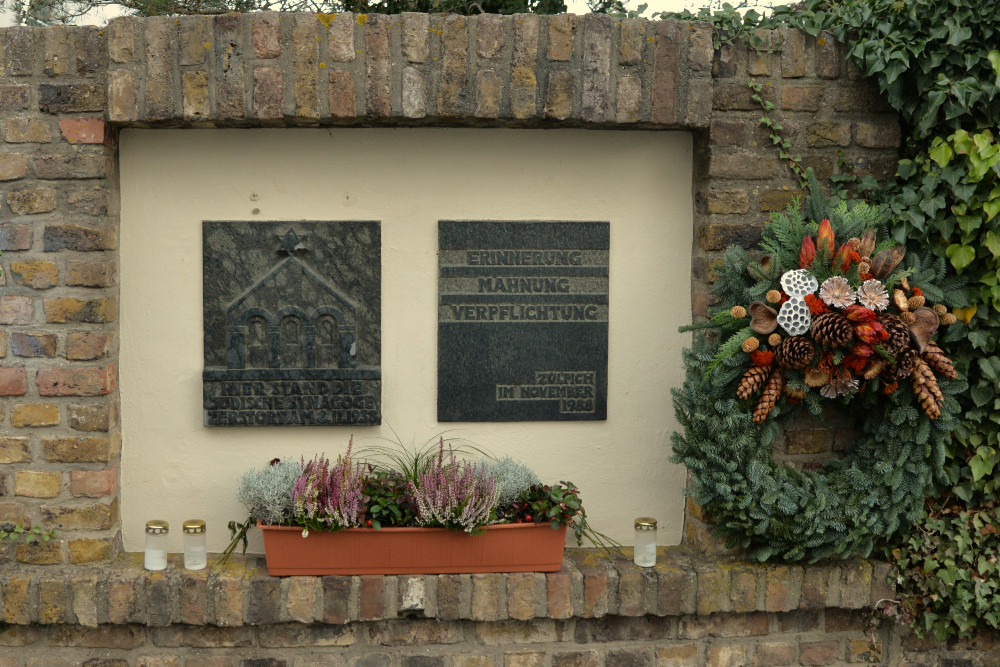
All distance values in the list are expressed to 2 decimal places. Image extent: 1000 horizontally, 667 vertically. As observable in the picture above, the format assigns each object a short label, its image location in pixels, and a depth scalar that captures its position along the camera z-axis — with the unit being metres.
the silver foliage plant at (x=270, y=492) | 2.79
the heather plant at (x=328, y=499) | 2.75
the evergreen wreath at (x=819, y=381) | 2.69
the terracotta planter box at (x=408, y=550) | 2.81
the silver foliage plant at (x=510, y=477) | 2.89
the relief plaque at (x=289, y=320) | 2.97
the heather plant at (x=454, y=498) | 2.77
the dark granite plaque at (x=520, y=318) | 3.03
